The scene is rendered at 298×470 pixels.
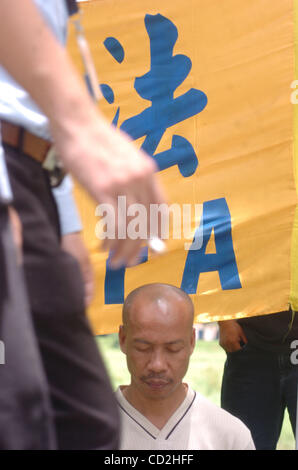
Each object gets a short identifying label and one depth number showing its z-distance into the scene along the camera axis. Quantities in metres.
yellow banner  4.96
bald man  4.21
